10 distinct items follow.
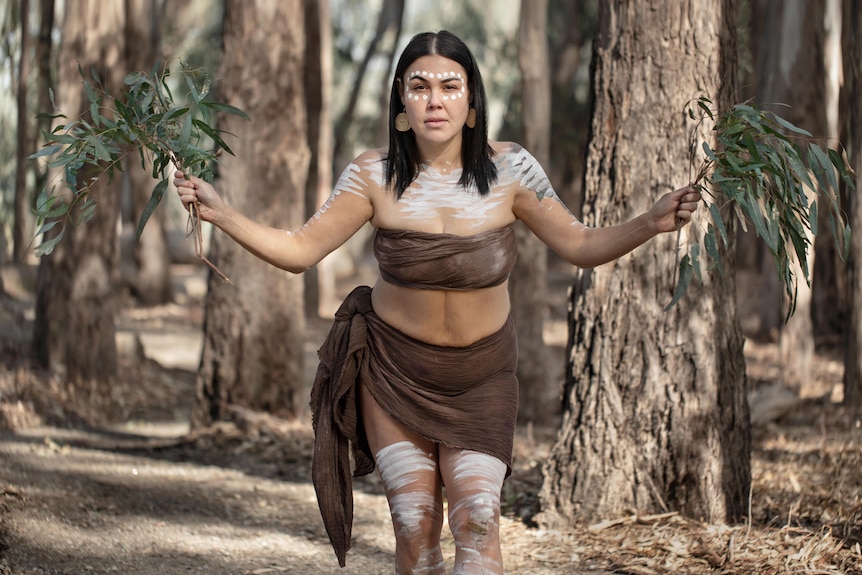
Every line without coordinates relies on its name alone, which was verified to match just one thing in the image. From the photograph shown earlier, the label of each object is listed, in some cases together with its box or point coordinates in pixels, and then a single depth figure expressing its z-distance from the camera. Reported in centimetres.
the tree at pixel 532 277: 1088
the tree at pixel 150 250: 1895
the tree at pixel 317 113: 1728
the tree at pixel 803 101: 1213
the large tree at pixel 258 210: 895
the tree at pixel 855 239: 892
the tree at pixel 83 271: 1082
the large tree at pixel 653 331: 557
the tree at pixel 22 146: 1812
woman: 392
